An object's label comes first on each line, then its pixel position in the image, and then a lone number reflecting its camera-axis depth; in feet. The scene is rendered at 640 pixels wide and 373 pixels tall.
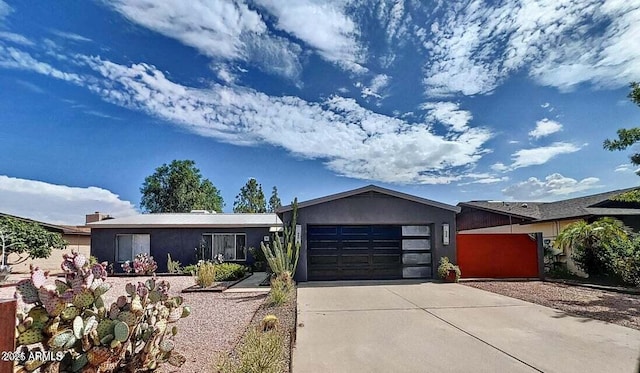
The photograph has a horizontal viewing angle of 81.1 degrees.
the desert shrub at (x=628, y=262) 40.91
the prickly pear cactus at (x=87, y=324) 11.18
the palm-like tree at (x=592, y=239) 43.78
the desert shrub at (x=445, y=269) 44.62
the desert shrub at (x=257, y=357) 13.57
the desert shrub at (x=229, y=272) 46.70
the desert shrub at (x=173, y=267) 56.55
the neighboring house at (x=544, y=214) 54.13
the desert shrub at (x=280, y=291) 29.45
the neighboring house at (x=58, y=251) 63.82
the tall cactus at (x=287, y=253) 37.35
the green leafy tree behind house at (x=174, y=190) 132.05
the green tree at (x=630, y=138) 37.60
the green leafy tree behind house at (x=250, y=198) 150.10
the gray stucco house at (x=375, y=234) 46.70
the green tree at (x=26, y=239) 50.75
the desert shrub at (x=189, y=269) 54.98
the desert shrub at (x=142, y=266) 55.21
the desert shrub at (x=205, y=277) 39.58
